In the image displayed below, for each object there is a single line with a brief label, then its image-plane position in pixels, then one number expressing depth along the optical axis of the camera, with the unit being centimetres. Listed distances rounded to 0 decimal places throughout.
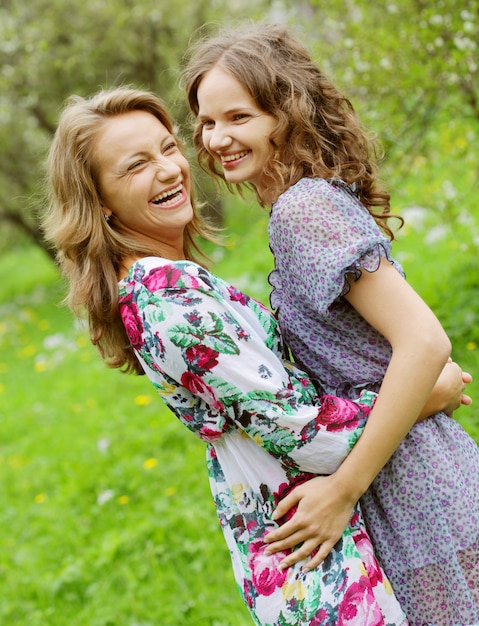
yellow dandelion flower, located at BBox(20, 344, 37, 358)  971
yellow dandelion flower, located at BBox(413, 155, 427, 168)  515
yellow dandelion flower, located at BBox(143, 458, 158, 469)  493
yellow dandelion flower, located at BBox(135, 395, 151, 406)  611
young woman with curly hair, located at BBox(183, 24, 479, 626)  177
